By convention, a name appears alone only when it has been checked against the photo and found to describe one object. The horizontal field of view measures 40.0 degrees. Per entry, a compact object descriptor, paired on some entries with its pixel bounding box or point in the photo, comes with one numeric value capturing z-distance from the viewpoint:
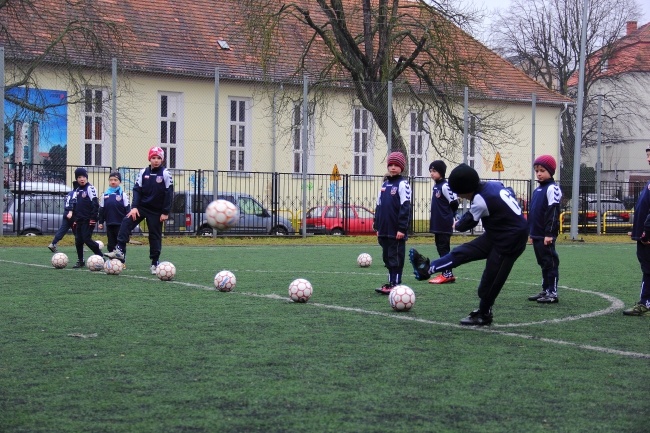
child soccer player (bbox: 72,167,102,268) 15.35
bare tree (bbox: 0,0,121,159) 26.84
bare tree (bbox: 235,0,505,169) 29.38
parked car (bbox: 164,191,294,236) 26.94
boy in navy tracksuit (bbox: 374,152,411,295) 11.15
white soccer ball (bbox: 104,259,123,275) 13.52
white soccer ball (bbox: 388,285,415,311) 9.33
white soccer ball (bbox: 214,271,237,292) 11.23
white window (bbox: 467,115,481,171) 29.30
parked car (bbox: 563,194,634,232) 33.06
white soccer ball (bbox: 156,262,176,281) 12.69
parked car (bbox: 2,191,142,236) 24.03
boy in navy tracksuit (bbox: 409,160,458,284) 12.70
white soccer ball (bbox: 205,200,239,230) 10.05
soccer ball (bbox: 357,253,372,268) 16.23
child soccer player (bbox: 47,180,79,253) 15.84
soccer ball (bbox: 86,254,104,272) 14.27
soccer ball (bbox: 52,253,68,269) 14.71
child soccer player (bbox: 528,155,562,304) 10.72
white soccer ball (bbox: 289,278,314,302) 10.09
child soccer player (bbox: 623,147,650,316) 9.63
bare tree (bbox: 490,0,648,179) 56.19
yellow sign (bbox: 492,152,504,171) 27.03
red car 28.81
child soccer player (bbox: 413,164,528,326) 8.19
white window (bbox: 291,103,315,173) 29.12
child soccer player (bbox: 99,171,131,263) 15.84
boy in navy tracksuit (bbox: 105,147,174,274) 13.79
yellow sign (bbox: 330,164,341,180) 28.72
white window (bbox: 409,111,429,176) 31.38
